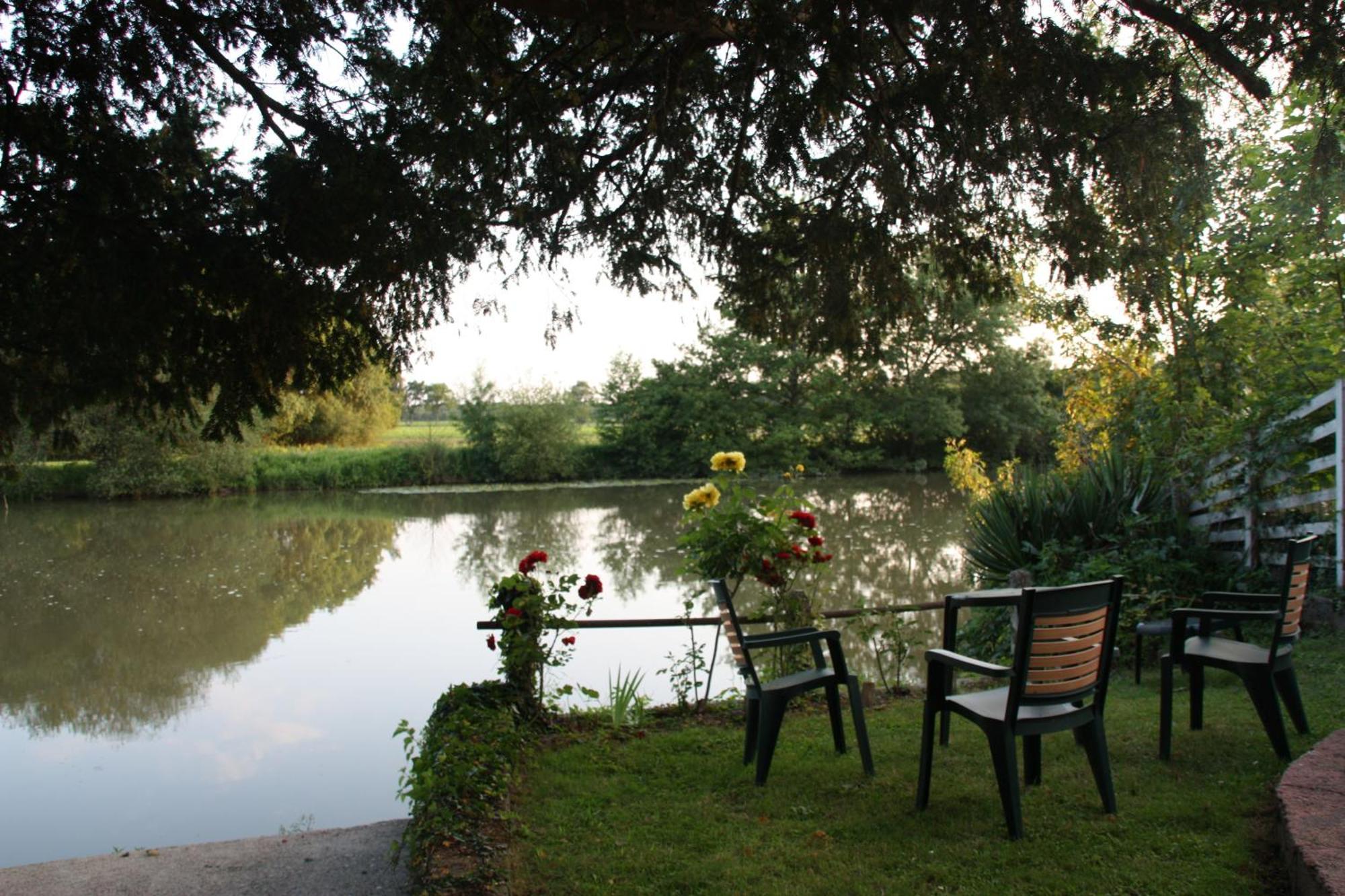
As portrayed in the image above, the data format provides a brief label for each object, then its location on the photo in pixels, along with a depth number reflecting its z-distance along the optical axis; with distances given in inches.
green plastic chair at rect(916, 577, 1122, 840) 114.7
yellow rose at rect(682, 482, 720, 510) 204.8
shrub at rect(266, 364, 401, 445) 1216.2
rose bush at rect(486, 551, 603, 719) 185.2
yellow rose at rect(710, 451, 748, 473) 206.4
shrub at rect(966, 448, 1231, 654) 256.1
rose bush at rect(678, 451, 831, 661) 199.3
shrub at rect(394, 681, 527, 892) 114.9
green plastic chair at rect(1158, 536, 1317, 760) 136.9
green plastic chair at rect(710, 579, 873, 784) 145.9
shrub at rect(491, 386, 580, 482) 1156.5
